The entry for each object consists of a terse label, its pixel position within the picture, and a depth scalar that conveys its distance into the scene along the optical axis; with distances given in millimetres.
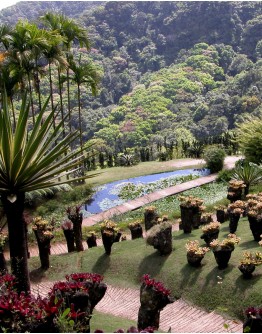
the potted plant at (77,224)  10688
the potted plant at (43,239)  9938
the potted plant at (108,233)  10164
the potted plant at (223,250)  8164
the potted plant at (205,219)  11719
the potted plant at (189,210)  10773
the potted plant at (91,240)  11594
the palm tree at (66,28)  20031
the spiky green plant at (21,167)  5398
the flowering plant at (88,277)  5796
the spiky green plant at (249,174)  15141
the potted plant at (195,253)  8544
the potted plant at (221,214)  11982
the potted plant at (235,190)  12453
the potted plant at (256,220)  9266
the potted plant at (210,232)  9414
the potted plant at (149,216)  11805
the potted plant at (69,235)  11102
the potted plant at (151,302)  5961
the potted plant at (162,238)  9367
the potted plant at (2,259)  8781
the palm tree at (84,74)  21125
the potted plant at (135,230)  11469
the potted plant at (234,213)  10031
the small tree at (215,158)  21938
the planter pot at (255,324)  4797
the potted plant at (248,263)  7590
